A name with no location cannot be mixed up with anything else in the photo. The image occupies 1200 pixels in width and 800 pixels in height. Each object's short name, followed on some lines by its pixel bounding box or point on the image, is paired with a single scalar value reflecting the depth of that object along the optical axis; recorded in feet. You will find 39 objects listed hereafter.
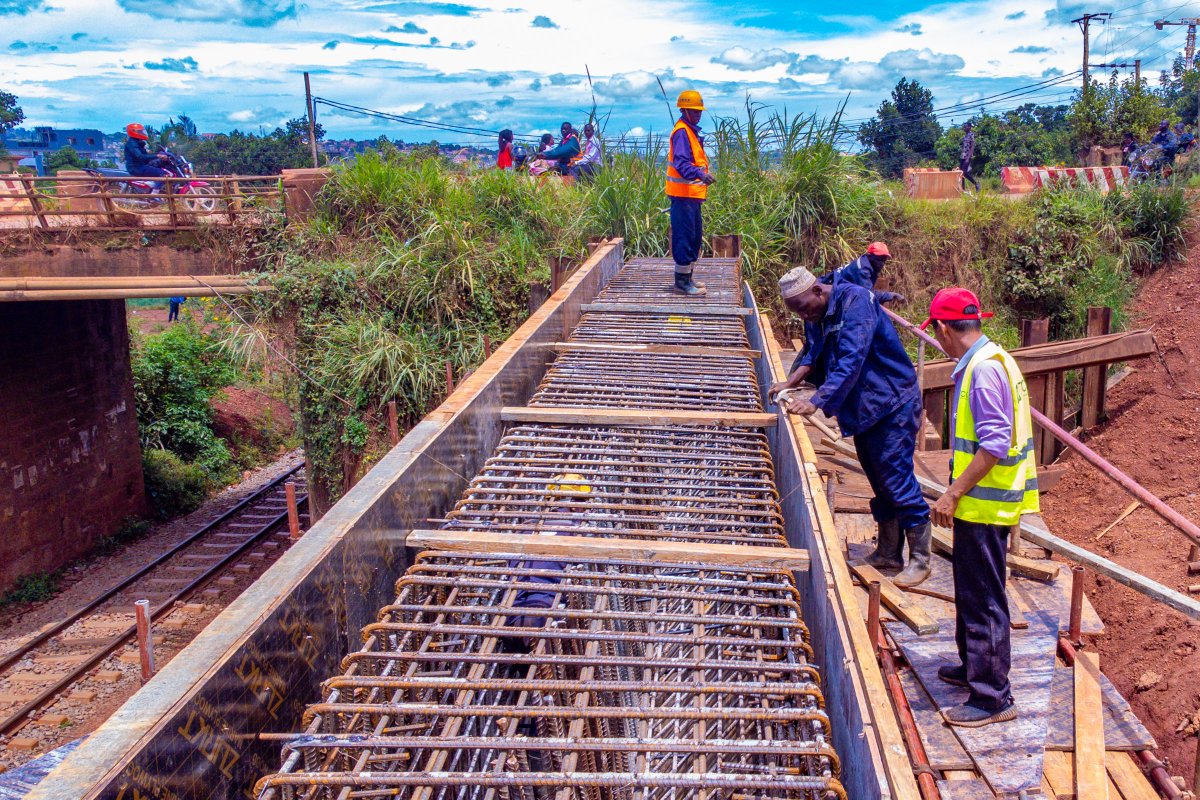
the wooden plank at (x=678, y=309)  22.76
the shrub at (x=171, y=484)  54.85
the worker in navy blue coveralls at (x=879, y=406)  13.65
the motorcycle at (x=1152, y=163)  50.55
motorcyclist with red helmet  42.29
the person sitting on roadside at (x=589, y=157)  39.01
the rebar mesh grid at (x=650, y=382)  16.87
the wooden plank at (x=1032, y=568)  14.19
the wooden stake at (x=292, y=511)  20.24
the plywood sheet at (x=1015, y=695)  10.09
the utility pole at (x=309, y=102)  80.62
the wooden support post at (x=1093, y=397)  30.29
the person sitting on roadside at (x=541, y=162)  42.77
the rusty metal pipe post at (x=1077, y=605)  12.09
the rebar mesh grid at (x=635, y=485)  12.26
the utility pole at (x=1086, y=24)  103.71
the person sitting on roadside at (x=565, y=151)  42.70
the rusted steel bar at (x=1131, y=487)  12.84
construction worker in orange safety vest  23.38
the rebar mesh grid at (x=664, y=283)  24.89
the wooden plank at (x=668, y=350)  19.75
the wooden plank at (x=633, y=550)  10.48
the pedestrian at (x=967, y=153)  61.11
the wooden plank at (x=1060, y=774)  10.27
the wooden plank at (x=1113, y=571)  12.29
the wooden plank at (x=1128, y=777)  10.98
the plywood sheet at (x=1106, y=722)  11.10
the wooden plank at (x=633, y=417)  15.14
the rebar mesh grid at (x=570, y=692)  7.39
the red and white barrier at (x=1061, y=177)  44.47
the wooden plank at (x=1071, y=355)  24.02
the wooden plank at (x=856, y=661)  6.49
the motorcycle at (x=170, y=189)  35.32
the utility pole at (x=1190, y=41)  137.32
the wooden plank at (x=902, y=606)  12.57
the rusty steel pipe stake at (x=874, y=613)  10.62
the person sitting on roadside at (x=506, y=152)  43.65
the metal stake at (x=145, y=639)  12.82
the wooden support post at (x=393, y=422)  22.36
